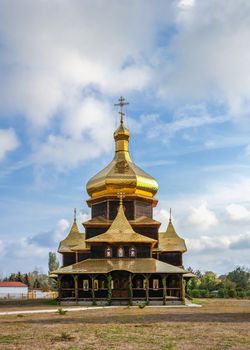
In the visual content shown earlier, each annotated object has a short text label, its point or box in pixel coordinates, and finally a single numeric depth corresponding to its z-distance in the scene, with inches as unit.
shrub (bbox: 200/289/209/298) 2305.1
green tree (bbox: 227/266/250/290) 3089.3
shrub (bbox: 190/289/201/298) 2321.6
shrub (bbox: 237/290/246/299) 2200.9
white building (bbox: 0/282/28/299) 2480.3
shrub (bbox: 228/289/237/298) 2230.6
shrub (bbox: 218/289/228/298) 2275.7
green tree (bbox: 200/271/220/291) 2871.3
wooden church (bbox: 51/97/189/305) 1403.8
